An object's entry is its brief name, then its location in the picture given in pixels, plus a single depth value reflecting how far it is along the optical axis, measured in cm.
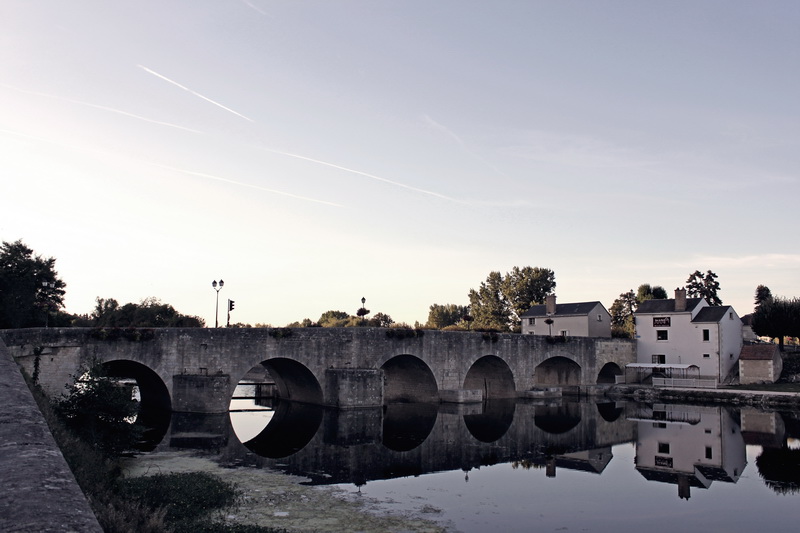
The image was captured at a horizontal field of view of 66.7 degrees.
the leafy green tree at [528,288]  9288
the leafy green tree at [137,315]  5528
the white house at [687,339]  5509
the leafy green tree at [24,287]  3878
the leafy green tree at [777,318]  6066
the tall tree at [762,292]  10006
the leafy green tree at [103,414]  1770
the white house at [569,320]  6319
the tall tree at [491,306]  9700
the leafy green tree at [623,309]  9669
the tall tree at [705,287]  9631
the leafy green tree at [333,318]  10475
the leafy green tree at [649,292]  9275
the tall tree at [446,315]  12408
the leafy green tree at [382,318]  8239
